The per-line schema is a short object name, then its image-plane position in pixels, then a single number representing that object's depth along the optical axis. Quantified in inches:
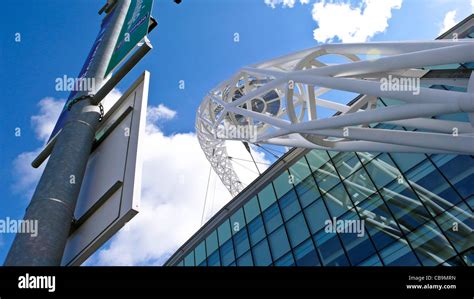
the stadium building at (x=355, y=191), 392.8
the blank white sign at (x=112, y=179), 142.8
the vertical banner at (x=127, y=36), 186.9
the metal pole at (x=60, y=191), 124.3
